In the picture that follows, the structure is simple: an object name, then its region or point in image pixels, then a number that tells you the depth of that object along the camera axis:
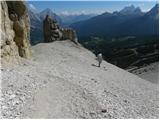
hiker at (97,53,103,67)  16.42
